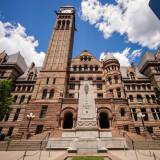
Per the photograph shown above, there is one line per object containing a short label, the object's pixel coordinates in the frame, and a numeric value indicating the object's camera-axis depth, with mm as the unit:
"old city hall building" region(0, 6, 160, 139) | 30812
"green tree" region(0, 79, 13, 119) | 23938
